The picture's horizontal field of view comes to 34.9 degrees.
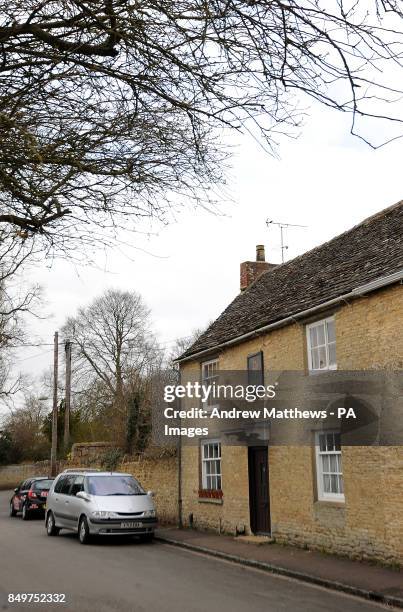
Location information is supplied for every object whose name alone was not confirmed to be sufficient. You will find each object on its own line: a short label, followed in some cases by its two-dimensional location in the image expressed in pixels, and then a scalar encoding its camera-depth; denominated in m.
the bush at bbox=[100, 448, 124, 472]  24.83
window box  17.39
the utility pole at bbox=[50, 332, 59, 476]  31.11
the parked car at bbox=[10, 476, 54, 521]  24.36
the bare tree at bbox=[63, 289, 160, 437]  41.19
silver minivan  15.66
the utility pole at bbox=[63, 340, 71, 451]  34.98
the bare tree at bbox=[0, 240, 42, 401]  7.89
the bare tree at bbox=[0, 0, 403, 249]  4.67
